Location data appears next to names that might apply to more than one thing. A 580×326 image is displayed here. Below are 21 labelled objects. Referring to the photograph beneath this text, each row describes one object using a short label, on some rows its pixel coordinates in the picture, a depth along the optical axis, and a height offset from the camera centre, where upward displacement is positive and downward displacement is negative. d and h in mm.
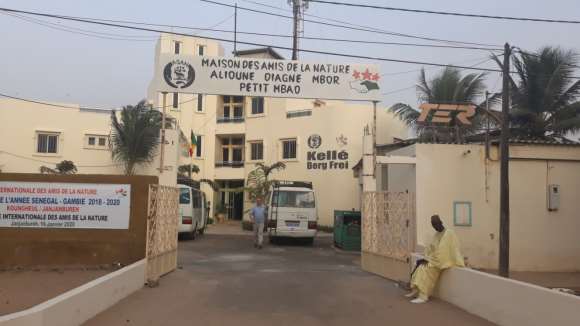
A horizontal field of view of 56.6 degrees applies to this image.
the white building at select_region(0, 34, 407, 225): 28438 +3352
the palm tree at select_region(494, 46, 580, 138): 19797 +4164
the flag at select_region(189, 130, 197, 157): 29453 +2946
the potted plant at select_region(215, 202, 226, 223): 33750 -909
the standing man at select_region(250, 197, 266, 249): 18312 -832
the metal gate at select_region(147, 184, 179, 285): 10469 -696
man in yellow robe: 9000 -952
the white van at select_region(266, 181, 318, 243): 19500 -465
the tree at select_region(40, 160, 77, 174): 27922 +1441
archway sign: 13258 +3027
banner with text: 10812 -207
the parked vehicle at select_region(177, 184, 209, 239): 19969 -491
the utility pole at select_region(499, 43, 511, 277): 12383 +588
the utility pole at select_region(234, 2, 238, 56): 14367 +8846
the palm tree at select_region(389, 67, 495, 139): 23047 +4861
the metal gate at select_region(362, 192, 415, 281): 11391 -672
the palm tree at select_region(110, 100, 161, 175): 28094 +3299
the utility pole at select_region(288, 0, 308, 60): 29375 +10106
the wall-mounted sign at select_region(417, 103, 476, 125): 15211 +2577
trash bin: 18750 -990
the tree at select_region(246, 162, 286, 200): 27297 +981
